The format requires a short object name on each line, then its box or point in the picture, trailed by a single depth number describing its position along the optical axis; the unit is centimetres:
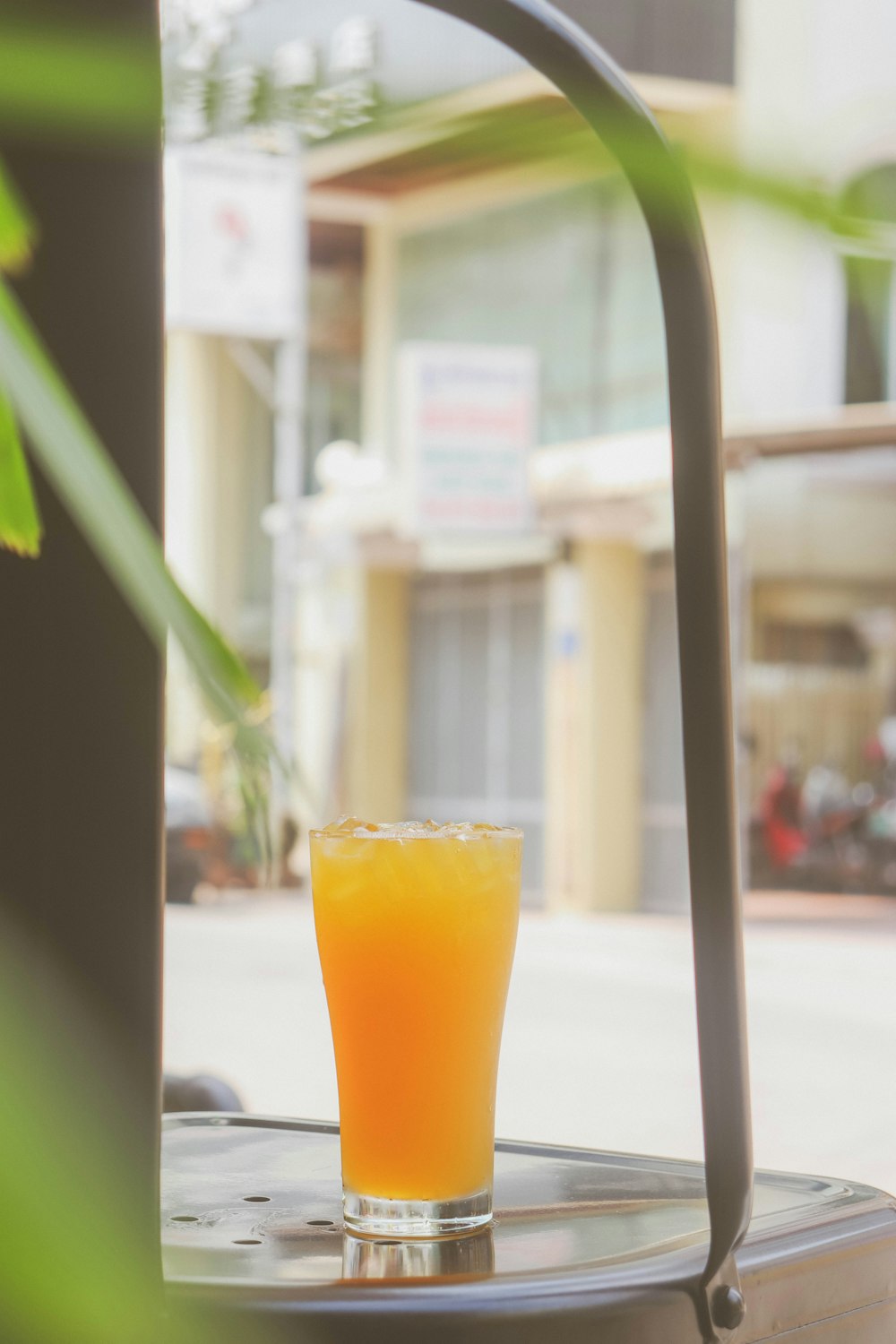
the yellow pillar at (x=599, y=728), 1220
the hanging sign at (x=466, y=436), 1212
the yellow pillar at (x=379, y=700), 1439
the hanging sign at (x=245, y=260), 1209
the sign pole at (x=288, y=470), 1356
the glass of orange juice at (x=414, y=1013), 78
